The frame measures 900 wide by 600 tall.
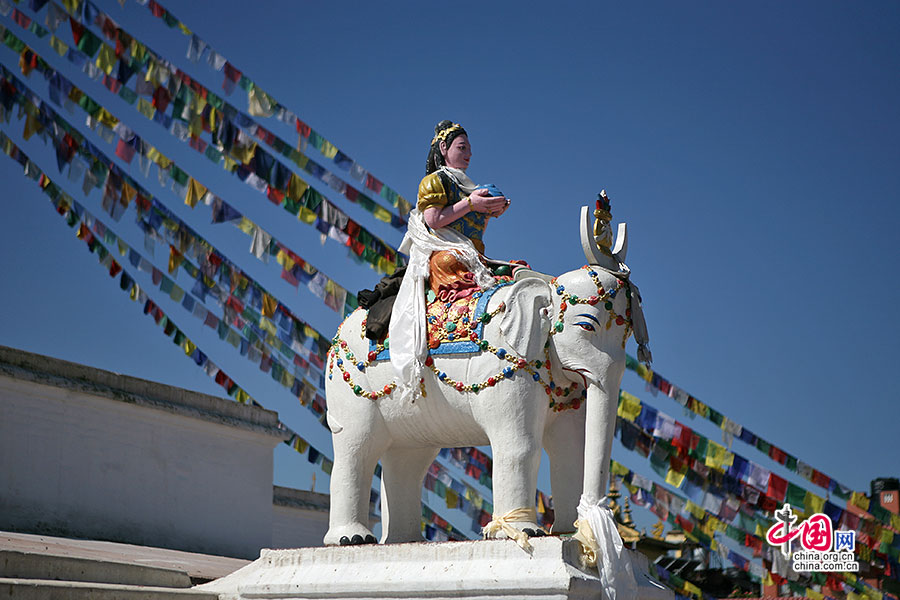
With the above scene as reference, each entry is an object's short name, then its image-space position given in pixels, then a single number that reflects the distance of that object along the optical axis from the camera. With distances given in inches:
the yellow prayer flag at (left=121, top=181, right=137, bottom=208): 493.4
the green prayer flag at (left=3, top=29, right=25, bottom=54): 495.2
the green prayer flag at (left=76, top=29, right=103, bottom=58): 472.1
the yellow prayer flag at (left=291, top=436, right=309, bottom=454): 550.6
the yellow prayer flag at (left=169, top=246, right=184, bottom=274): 495.8
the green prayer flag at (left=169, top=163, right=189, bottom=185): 485.1
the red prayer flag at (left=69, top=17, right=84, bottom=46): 473.7
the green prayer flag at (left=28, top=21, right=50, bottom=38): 491.2
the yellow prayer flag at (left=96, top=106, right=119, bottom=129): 494.6
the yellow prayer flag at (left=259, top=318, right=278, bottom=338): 514.0
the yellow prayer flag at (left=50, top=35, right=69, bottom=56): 487.4
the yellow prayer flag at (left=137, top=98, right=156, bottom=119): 476.4
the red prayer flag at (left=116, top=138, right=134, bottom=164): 492.7
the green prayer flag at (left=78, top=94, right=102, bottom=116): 495.5
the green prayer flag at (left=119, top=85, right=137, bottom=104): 478.2
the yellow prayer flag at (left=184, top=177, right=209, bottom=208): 481.4
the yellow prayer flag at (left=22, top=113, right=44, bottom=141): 500.4
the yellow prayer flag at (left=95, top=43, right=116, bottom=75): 471.8
